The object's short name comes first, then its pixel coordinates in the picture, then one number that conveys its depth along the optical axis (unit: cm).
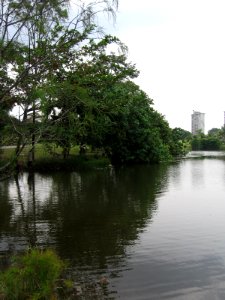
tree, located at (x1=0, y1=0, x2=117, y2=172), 625
